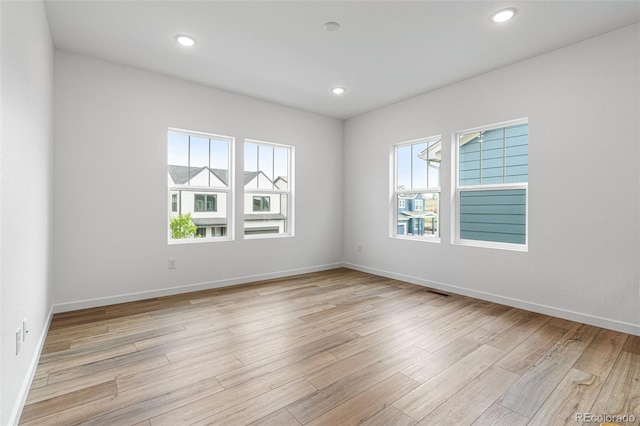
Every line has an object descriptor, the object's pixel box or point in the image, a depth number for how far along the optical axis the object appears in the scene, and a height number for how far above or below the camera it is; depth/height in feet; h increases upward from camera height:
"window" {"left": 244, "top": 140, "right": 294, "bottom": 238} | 15.19 +1.22
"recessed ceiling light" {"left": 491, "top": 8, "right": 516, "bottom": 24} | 8.29 +5.45
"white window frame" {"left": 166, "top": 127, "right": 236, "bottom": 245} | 12.84 +1.00
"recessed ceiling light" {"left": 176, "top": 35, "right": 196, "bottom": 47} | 9.61 +5.46
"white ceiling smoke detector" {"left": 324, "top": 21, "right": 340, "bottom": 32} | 8.85 +5.45
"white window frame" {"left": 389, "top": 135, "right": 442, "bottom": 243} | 15.54 +1.03
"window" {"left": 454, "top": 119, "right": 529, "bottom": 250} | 11.44 +1.10
